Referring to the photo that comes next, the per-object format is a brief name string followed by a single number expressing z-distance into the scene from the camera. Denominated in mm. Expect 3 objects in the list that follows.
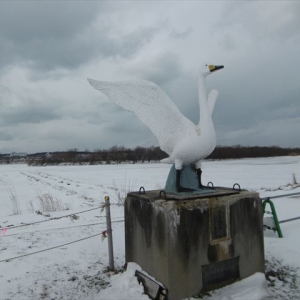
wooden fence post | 4531
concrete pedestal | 3553
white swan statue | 4039
